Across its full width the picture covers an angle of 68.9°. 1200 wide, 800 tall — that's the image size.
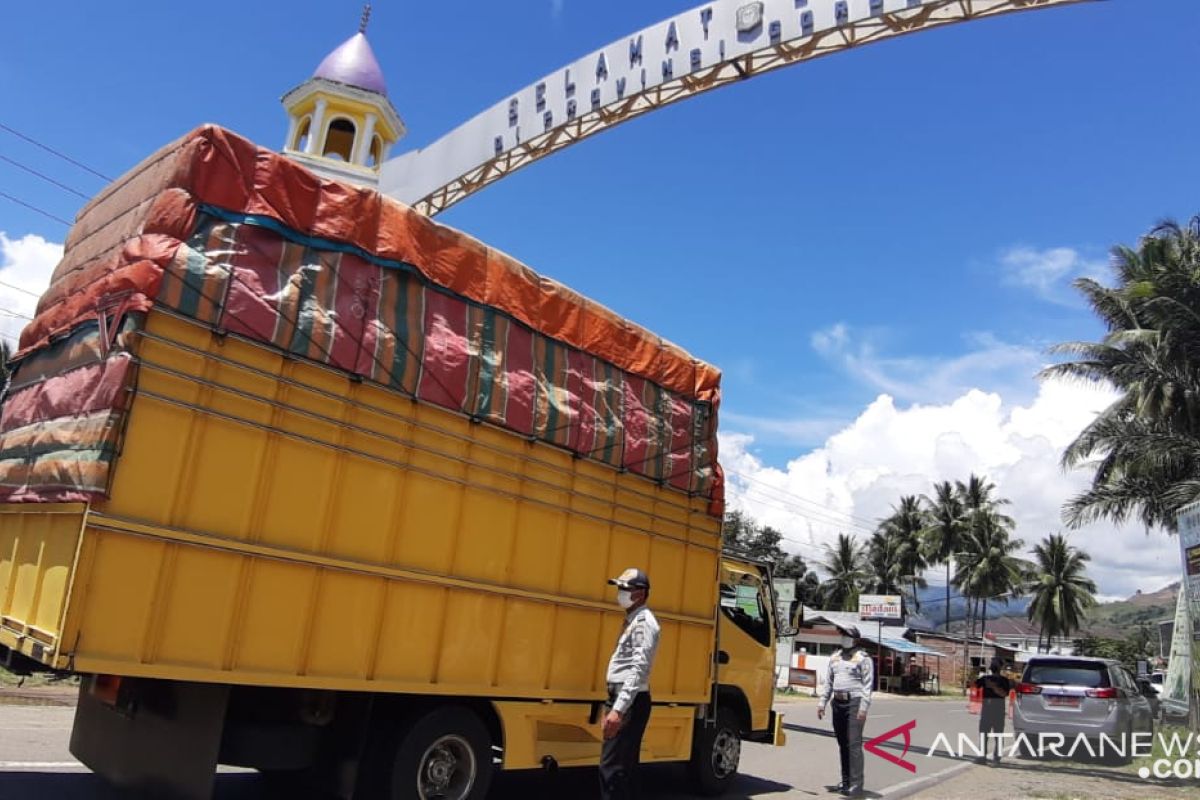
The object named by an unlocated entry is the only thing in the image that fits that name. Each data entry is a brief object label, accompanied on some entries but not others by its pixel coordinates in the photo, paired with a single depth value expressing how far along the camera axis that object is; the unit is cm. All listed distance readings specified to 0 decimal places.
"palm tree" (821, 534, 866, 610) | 5750
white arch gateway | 1121
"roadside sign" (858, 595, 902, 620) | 3562
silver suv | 1255
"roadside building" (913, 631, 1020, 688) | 5234
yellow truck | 444
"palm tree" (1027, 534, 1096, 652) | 5462
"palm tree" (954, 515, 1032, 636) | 5078
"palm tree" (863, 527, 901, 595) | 5478
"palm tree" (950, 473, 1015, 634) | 5131
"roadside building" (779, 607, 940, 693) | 3434
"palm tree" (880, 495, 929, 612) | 5388
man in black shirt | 1238
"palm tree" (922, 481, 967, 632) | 5191
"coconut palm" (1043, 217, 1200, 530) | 1585
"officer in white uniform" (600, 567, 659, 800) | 546
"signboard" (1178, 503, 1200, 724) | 1210
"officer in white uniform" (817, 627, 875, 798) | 847
